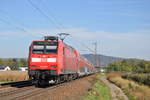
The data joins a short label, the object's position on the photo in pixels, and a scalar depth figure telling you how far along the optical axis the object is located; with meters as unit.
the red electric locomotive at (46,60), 24.78
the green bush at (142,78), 59.89
